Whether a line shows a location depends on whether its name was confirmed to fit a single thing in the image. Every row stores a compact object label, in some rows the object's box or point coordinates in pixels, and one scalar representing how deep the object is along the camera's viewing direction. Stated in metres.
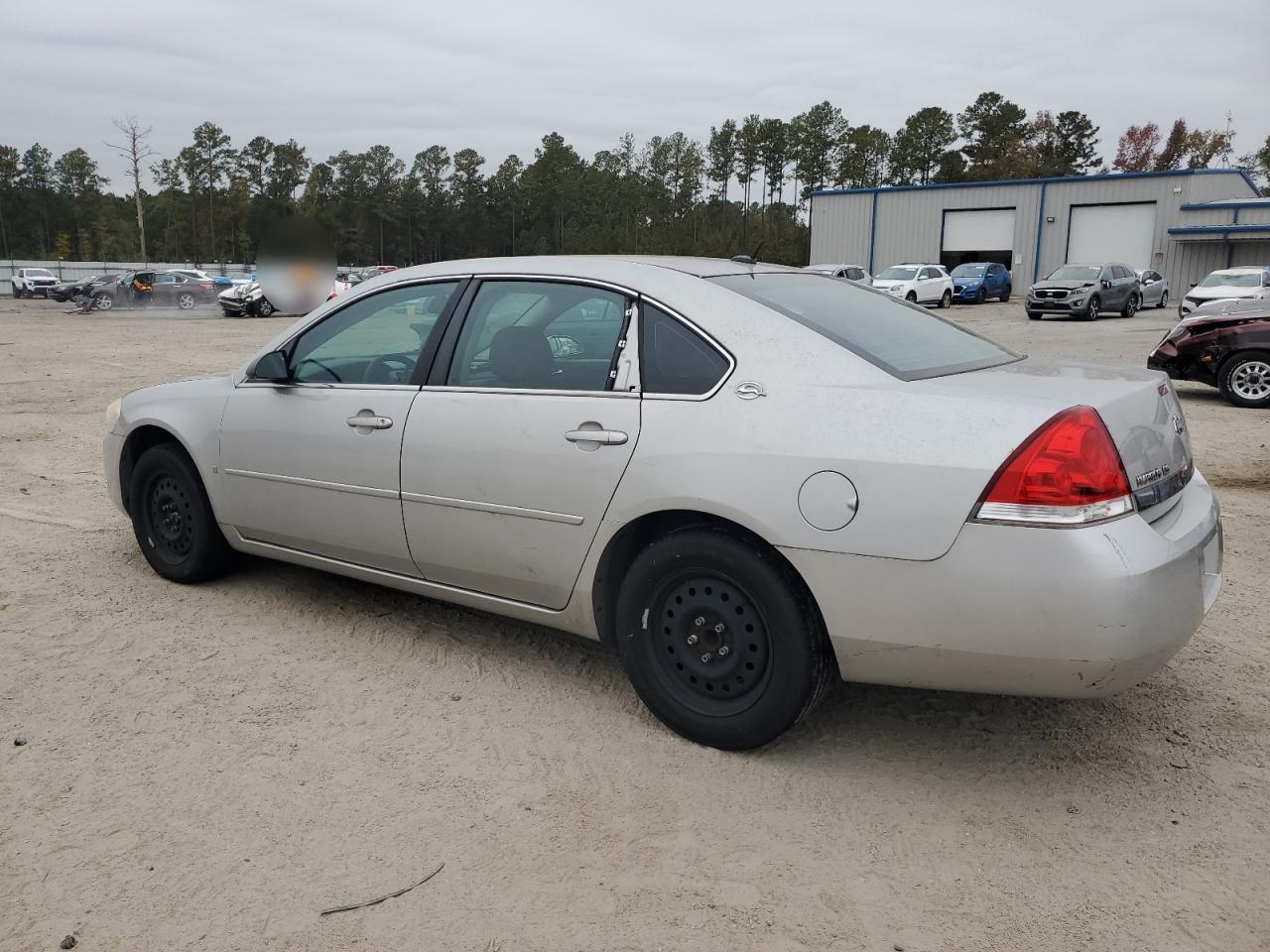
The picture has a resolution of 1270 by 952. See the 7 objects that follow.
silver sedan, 2.60
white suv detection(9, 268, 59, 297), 48.31
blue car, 35.62
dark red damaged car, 10.62
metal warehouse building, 39.50
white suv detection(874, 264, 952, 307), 30.52
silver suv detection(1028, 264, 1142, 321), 26.78
